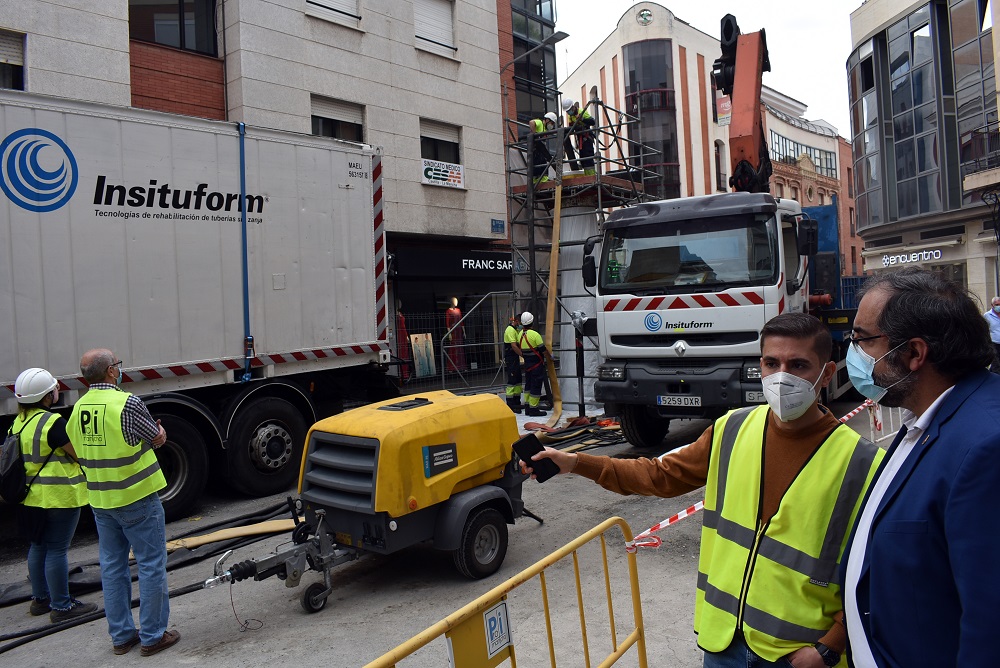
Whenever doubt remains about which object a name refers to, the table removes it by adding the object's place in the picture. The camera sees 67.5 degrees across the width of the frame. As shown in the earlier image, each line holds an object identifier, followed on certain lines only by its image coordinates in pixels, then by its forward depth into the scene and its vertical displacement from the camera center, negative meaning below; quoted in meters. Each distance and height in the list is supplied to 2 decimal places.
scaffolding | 13.39 +2.21
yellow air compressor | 4.99 -0.97
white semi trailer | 6.64 +0.90
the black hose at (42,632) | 4.78 -1.74
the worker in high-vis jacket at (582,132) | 14.64 +4.11
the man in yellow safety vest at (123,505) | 4.57 -0.87
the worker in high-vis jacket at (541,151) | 15.45 +4.09
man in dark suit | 1.45 -0.36
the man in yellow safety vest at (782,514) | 2.18 -0.56
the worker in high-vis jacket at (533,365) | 12.53 -0.37
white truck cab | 8.20 +0.45
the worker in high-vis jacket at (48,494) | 5.05 -0.86
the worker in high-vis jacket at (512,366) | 12.99 -0.39
